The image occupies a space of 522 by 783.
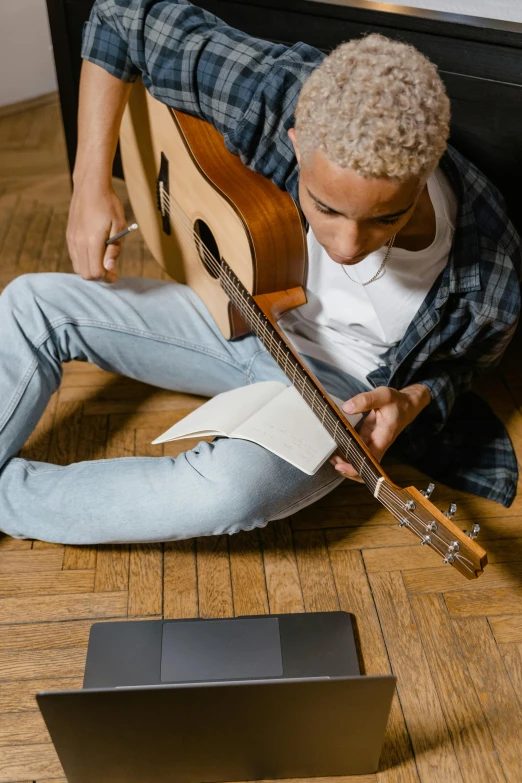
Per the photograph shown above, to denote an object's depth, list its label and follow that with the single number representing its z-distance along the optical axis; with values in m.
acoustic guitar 0.94
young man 1.10
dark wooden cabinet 1.26
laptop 0.83
